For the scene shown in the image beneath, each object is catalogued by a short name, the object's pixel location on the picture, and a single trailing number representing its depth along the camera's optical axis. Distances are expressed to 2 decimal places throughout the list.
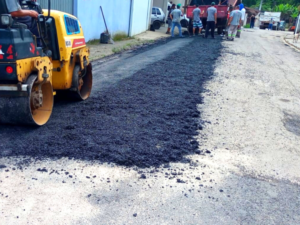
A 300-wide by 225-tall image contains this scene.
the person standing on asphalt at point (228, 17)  18.27
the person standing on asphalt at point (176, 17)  18.62
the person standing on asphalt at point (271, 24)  40.01
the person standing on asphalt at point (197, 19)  18.53
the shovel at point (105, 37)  14.39
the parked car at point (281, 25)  40.55
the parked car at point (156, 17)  24.85
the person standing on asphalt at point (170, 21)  23.00
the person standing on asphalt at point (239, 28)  18.52
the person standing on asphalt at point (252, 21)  36.88
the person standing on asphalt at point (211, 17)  17.55
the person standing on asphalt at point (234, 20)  16.80
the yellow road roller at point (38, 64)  3.77
